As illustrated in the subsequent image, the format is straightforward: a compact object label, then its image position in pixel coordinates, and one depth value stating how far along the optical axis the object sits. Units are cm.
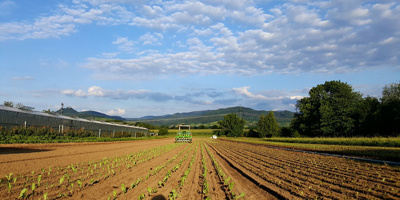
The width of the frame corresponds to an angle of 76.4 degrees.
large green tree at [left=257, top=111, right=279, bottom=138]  9038
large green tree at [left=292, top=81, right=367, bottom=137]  5591
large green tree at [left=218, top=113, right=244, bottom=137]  11444
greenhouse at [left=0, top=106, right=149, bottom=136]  3153
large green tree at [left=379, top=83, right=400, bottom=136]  4412
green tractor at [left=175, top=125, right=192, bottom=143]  4825
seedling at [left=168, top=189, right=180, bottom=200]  716
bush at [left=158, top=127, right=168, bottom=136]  11952
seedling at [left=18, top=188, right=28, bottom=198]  684
